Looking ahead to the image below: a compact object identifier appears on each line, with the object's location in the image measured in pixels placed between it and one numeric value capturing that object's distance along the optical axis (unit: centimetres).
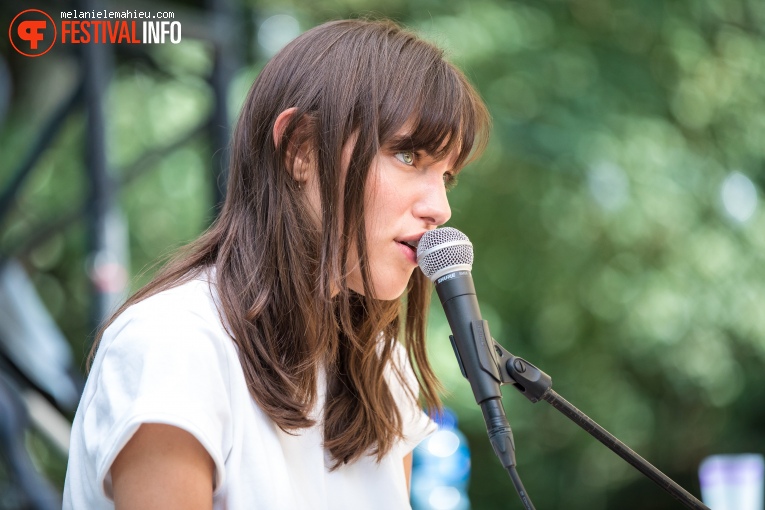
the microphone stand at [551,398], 266
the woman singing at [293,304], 265
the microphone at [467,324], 263
